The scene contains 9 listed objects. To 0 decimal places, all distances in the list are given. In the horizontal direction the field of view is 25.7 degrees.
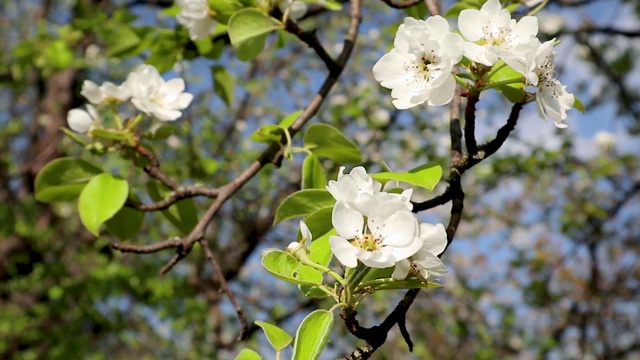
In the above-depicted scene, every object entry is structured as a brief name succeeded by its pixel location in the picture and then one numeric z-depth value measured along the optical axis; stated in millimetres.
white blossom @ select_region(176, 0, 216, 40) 708
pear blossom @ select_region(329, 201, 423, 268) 512
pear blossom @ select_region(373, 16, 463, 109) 544
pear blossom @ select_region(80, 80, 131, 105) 701
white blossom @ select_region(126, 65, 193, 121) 700
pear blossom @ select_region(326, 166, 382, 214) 522
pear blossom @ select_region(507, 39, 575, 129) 539
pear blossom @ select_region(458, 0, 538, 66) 554
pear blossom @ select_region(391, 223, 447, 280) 523
